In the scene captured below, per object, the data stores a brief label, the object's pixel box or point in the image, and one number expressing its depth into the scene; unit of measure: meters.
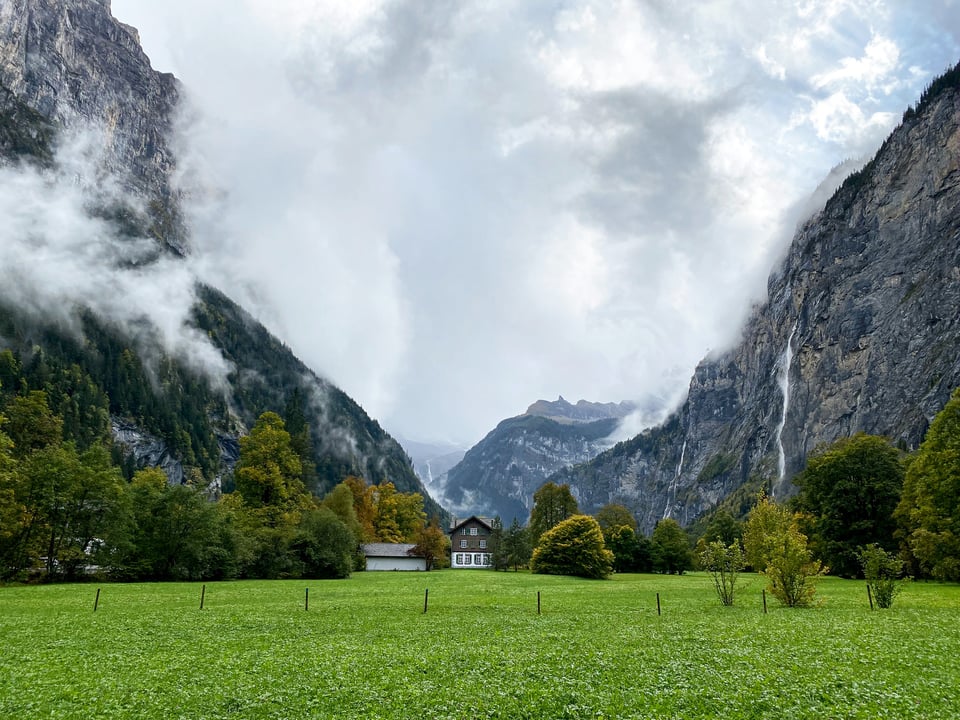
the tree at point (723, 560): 34.56
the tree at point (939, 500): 45.03
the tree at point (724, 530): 106.50
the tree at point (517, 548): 91.50
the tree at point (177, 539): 55.06
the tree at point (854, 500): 60.44
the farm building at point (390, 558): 93.19
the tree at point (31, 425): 68.94
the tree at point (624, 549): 90.62
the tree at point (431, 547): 94.25
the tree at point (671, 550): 90.69
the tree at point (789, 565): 32.50
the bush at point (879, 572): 31.22
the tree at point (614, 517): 116.12
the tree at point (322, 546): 63.53
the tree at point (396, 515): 111.25
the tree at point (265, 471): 68.94
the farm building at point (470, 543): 113.81
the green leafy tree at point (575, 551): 71.75
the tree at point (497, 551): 93.25
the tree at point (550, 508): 100.25
